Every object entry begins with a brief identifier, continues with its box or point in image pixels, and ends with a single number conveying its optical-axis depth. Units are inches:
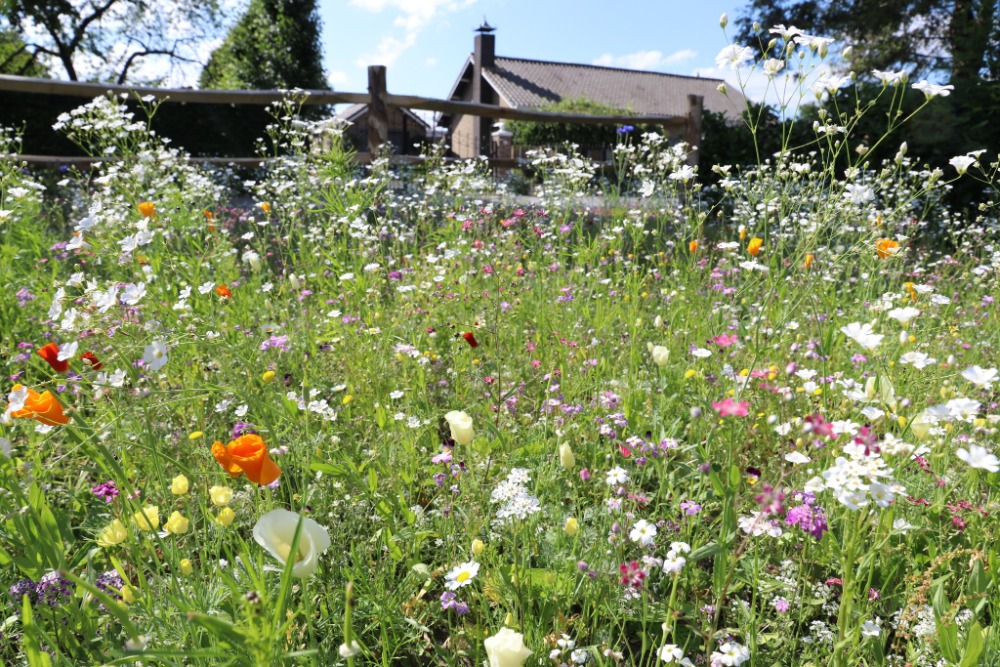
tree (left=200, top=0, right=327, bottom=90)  682.2
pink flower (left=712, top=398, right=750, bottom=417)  39.0
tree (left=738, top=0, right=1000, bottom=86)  482.6
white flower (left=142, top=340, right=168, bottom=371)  49.8
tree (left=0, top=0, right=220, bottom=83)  698.2
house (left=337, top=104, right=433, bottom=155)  1052.5
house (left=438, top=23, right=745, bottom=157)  1055.6
